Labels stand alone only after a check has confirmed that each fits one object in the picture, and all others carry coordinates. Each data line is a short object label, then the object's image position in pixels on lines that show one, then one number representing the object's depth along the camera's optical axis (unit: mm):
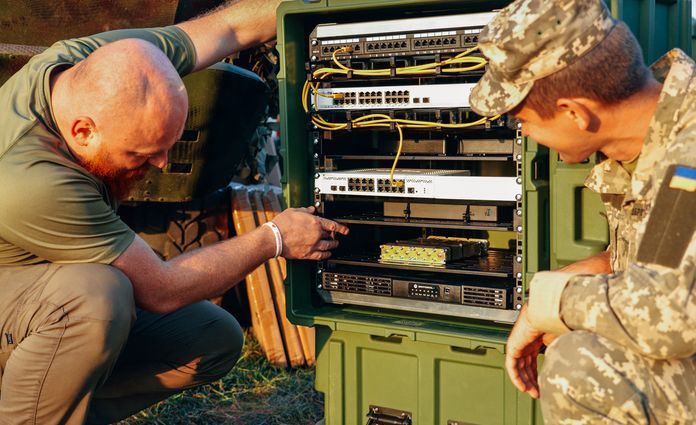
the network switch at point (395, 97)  3070
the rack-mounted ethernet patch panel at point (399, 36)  3008
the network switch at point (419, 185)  3025
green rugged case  2932
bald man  2795
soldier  2031
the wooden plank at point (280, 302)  4594
